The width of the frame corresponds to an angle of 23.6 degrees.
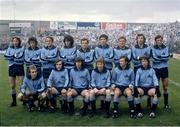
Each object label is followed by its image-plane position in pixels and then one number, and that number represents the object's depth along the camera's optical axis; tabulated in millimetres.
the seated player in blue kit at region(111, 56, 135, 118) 8188
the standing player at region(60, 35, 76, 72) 8861
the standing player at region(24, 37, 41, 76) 9164
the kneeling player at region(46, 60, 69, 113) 8586
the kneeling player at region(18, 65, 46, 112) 8609
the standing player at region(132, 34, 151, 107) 8828
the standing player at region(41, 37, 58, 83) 8992
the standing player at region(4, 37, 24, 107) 9312
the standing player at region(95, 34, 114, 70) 8914
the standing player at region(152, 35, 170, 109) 8883
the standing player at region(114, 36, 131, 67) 8797
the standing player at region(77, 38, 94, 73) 8859
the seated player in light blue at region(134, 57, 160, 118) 8242
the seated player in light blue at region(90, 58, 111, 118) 8305
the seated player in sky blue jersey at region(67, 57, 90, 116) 8430
